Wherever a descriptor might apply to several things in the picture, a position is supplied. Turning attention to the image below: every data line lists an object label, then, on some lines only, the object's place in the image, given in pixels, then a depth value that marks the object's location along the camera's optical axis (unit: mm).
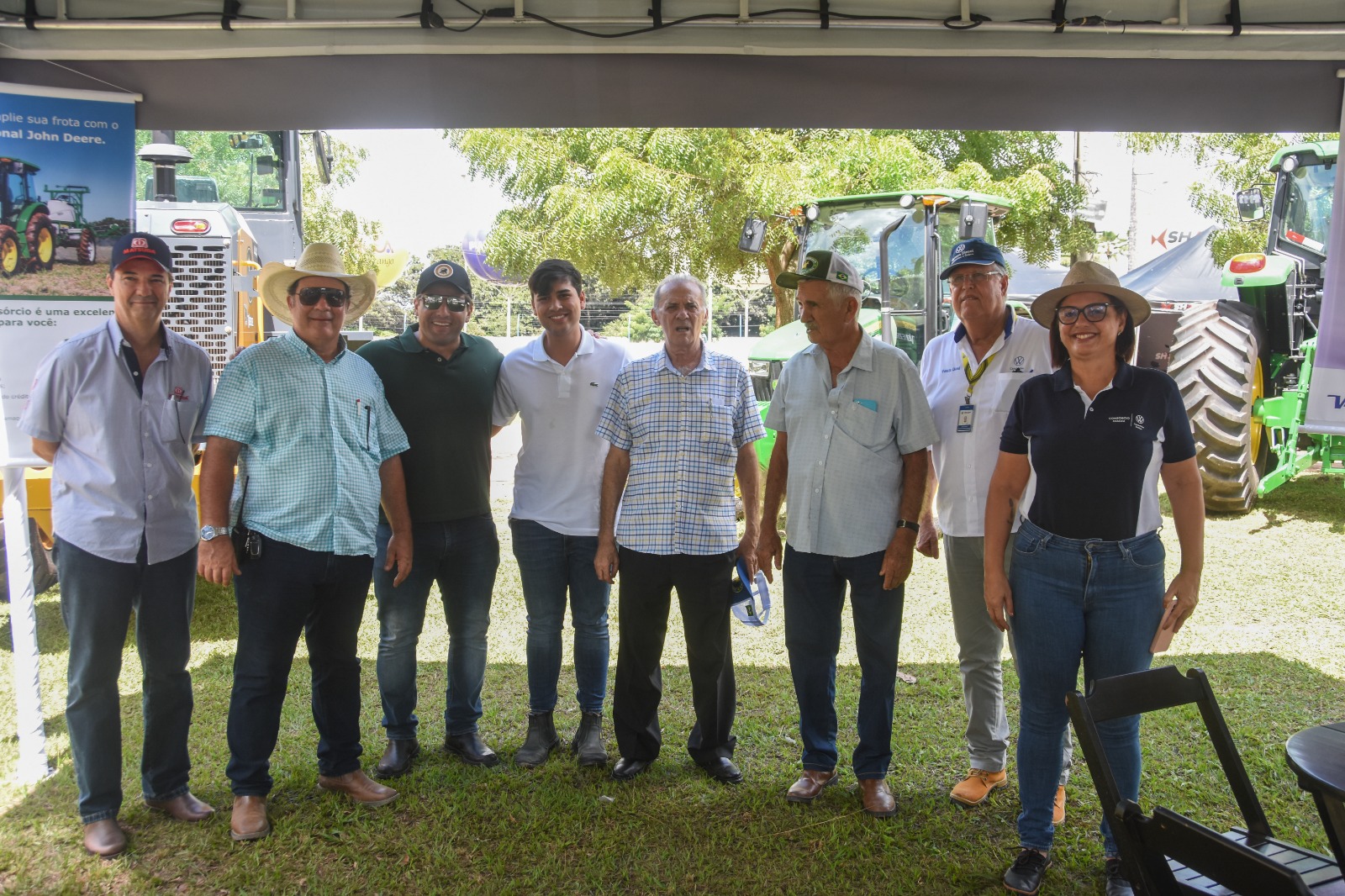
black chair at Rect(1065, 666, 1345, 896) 2234
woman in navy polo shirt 2979
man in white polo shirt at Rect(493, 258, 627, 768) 4062
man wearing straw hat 3486
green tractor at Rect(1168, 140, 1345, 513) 8047
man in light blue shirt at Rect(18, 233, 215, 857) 3395
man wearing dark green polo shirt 3955
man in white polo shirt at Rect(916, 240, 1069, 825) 3668
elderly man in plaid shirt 3820
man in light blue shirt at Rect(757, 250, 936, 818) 3646
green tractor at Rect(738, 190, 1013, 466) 8328
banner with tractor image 3596
